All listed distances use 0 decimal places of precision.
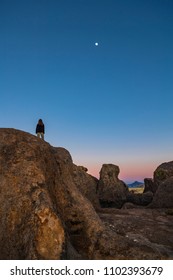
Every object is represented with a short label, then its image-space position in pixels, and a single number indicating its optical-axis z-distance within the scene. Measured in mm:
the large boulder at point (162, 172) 31851
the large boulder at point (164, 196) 22721
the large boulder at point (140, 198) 32657
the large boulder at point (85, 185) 17650
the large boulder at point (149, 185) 38028
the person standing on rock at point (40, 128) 21482
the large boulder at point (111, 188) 32079
